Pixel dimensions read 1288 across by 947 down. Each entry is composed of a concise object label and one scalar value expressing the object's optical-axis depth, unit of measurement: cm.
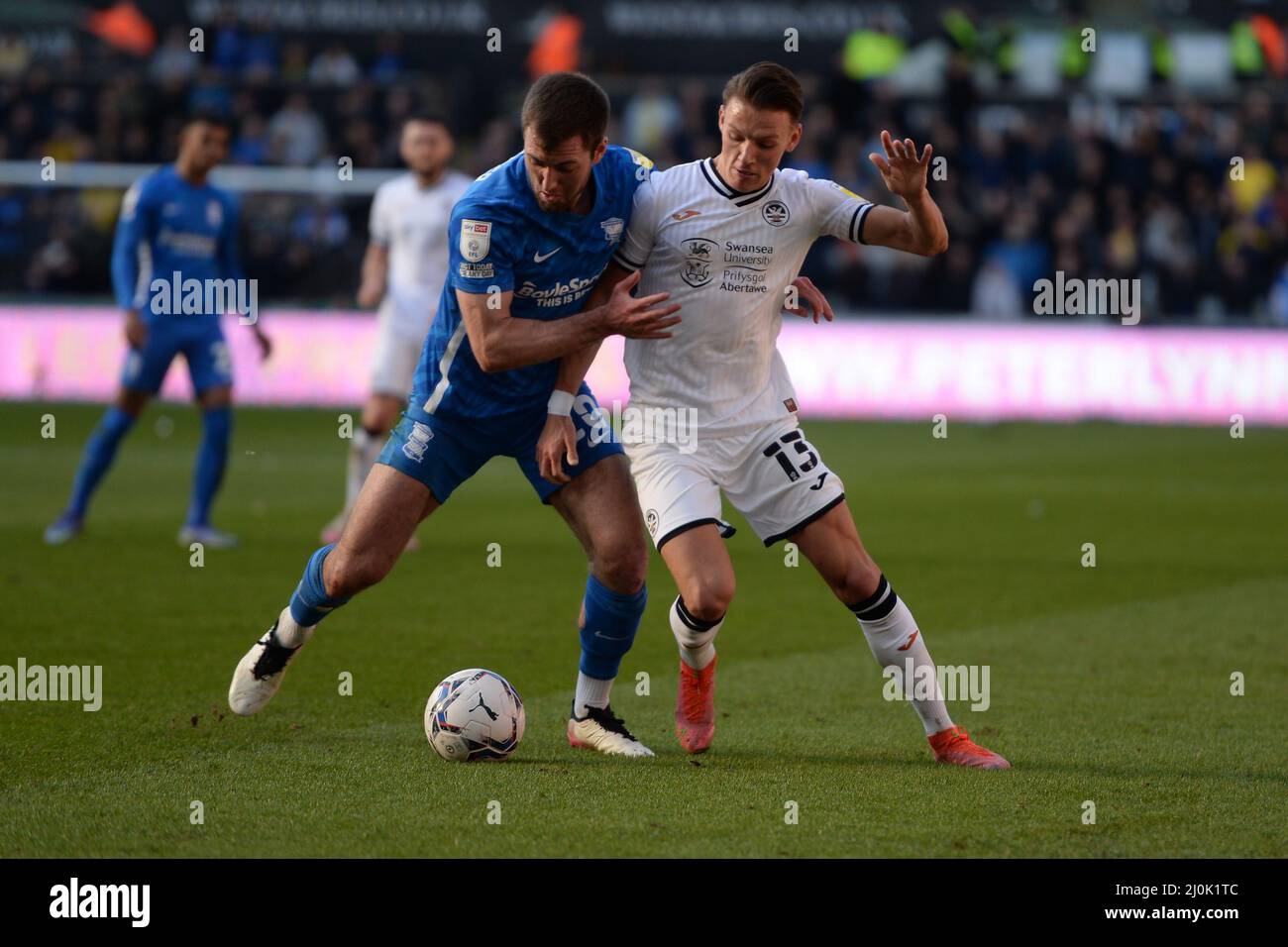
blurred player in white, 1115
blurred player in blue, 1102
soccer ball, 575
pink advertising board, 2055
